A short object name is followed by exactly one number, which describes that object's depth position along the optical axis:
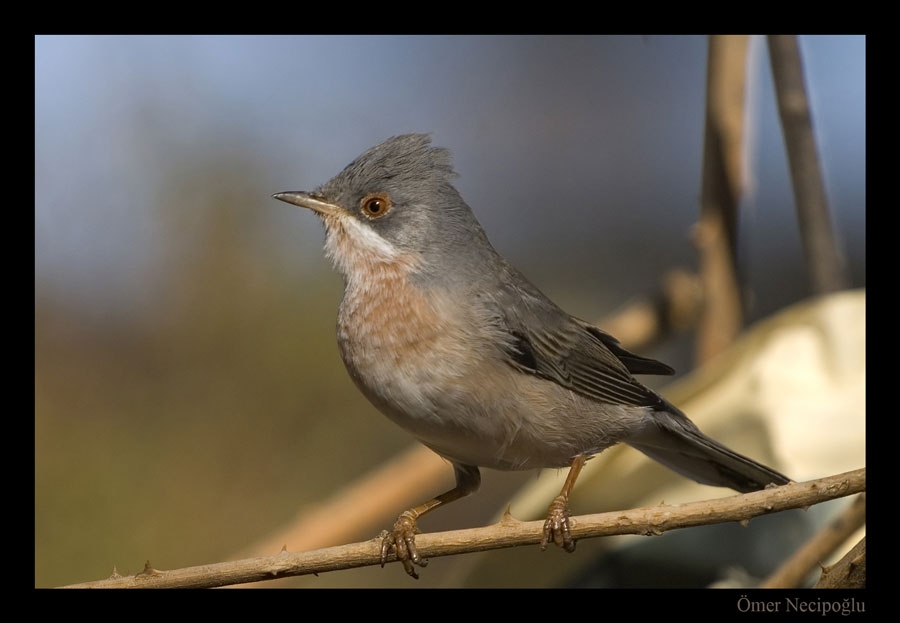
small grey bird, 6.50
